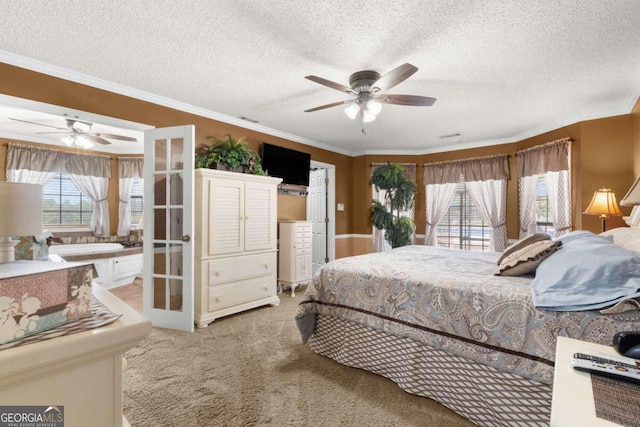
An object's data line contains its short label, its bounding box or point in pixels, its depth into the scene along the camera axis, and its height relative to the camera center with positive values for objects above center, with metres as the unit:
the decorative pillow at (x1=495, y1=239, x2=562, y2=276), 1.88 -0.30
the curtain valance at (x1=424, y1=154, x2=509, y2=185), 4.75 +0.77
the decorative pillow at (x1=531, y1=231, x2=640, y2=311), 1.32 -0.32
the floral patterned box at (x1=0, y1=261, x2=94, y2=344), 0.63 -0.20
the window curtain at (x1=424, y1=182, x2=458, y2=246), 5.29 +0.19
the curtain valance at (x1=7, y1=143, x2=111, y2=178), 5.07 +1.03
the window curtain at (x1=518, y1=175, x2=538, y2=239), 4.33 +0.14
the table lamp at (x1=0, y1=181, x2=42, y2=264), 0.98 +0.00
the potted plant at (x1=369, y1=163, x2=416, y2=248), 4.86 +0.18
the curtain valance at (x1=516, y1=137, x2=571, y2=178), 3.86 +0.80
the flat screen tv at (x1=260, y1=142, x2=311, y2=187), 4.28 +0.80
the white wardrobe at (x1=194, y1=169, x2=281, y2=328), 3.11 -0.33
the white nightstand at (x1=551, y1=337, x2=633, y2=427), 0.60 -0.43
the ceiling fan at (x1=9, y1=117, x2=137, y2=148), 4.02 +1.16
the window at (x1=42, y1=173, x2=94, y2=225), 5.73 +0.23
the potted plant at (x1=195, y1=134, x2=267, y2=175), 3.36 +0.69
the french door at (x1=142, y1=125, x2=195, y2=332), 2.96 -0.12
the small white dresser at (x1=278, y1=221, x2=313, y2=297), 4.32 -0.60
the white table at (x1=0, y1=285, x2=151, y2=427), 0.62 -0.38
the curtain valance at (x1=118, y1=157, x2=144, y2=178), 6.25 +1.03
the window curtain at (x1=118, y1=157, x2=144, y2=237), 6.25 +0.79
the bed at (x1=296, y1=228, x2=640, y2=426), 1.38 -0.65
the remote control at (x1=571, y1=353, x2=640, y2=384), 0.74 -0.42
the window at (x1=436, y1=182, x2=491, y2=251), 5.05 -0.23
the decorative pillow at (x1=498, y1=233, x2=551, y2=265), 2.22 -0.22
